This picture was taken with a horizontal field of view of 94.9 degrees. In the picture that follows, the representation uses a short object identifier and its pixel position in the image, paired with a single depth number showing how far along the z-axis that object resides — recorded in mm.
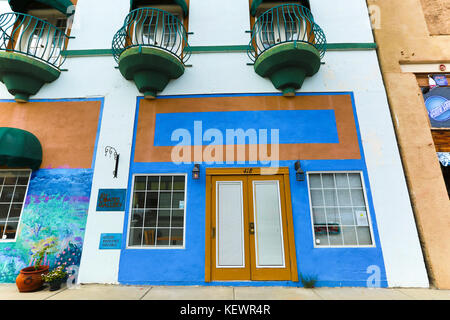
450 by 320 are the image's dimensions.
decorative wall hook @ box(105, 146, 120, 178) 5035
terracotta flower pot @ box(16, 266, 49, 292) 4113
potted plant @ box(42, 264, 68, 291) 4195
